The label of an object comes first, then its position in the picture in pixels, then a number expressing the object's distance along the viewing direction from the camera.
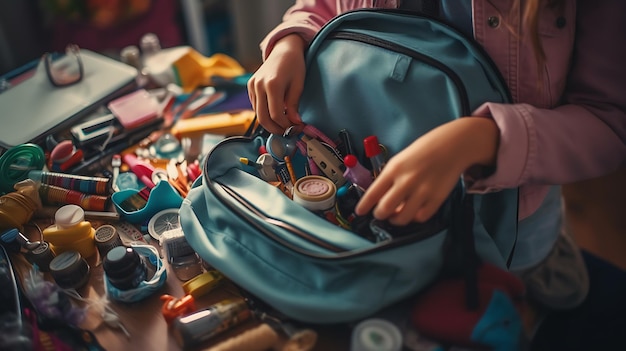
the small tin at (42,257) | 0.58
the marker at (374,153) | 0.54
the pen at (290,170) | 0.60
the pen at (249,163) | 0.60
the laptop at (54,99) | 0.73
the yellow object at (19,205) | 0.61
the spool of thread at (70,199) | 0.65
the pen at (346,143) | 0.59
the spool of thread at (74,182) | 0.67
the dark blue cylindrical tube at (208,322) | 0.50
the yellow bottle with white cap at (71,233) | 0.58
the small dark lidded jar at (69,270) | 0.55
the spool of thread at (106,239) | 0.60
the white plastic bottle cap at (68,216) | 0.59
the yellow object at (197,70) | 0.90
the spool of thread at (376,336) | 0.45
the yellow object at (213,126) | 0.76
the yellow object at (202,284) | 0.55
